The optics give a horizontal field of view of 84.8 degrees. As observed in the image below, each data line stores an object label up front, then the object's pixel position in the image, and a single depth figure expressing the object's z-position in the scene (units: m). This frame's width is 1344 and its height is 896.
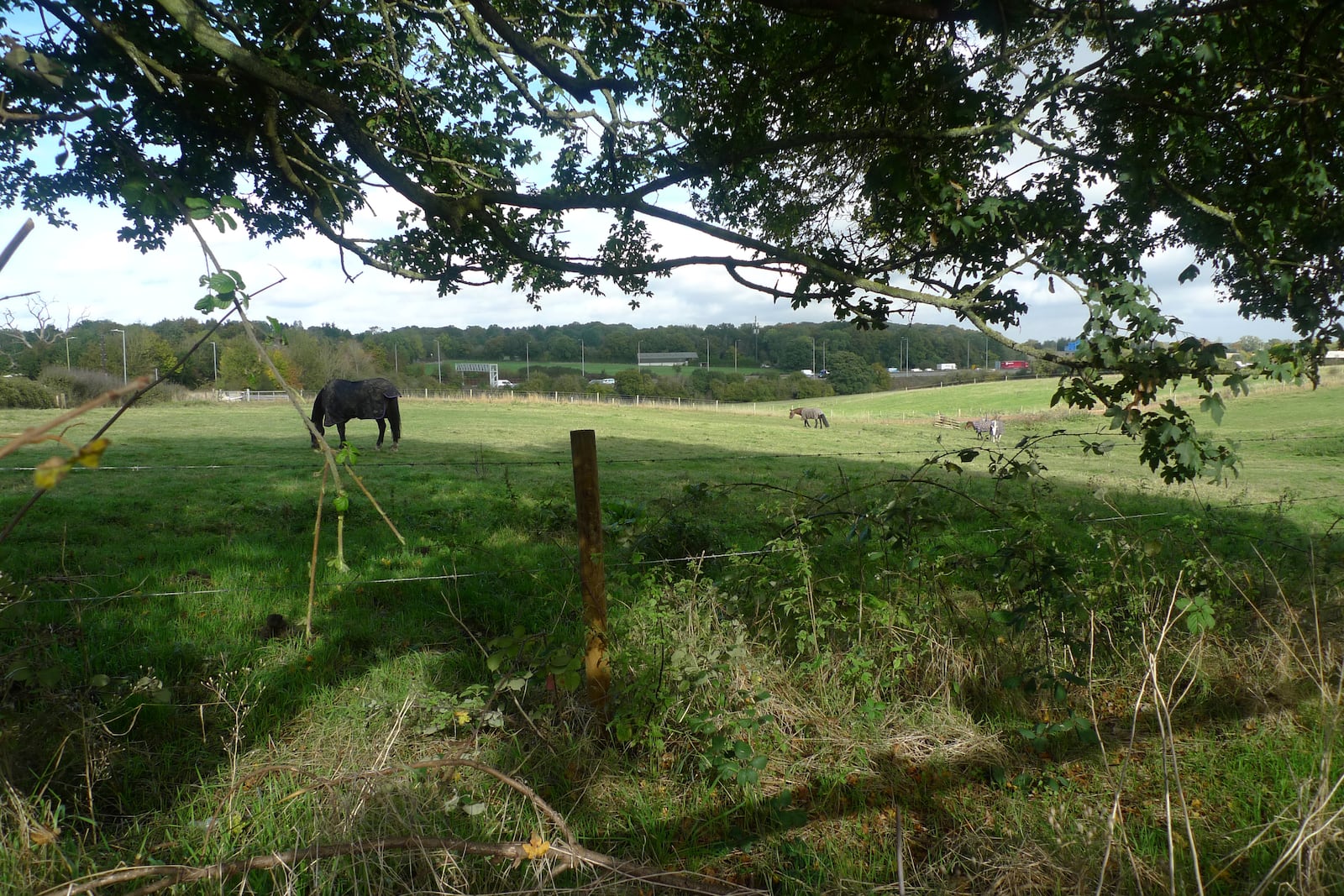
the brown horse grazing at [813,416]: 35.16
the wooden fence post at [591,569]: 3.89
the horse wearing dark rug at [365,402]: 15.12
